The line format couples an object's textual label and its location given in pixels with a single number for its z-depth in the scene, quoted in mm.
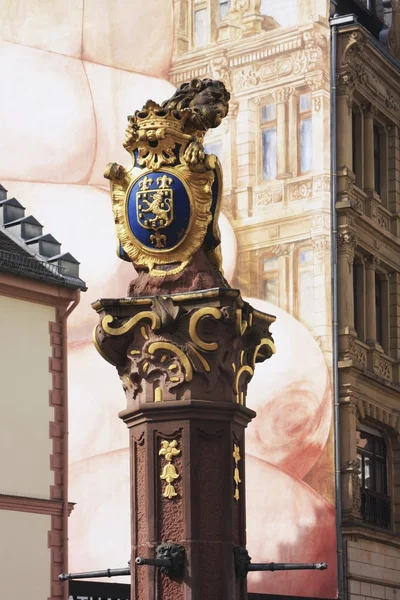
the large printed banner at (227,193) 45125
